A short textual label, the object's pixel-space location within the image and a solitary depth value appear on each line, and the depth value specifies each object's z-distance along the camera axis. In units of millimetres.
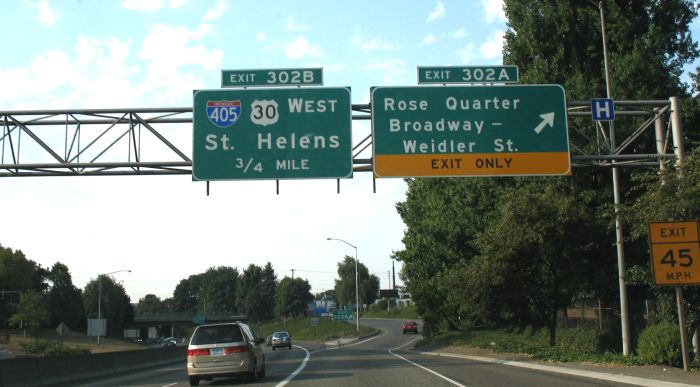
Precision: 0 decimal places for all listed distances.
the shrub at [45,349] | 56500
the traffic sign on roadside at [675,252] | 17156
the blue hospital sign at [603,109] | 18953
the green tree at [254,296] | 173125
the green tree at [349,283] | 141375
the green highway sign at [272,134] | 18203
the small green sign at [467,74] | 18438
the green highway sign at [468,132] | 18078
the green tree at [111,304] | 121812
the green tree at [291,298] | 147625
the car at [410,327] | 81644
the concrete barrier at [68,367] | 19375
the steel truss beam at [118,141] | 18812
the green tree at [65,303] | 116438
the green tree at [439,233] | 37250
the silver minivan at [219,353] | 17938
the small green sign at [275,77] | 18438
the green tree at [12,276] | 111900
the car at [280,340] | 56219
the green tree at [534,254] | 28562
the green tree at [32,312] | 85000
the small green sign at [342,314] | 69688
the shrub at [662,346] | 18984
